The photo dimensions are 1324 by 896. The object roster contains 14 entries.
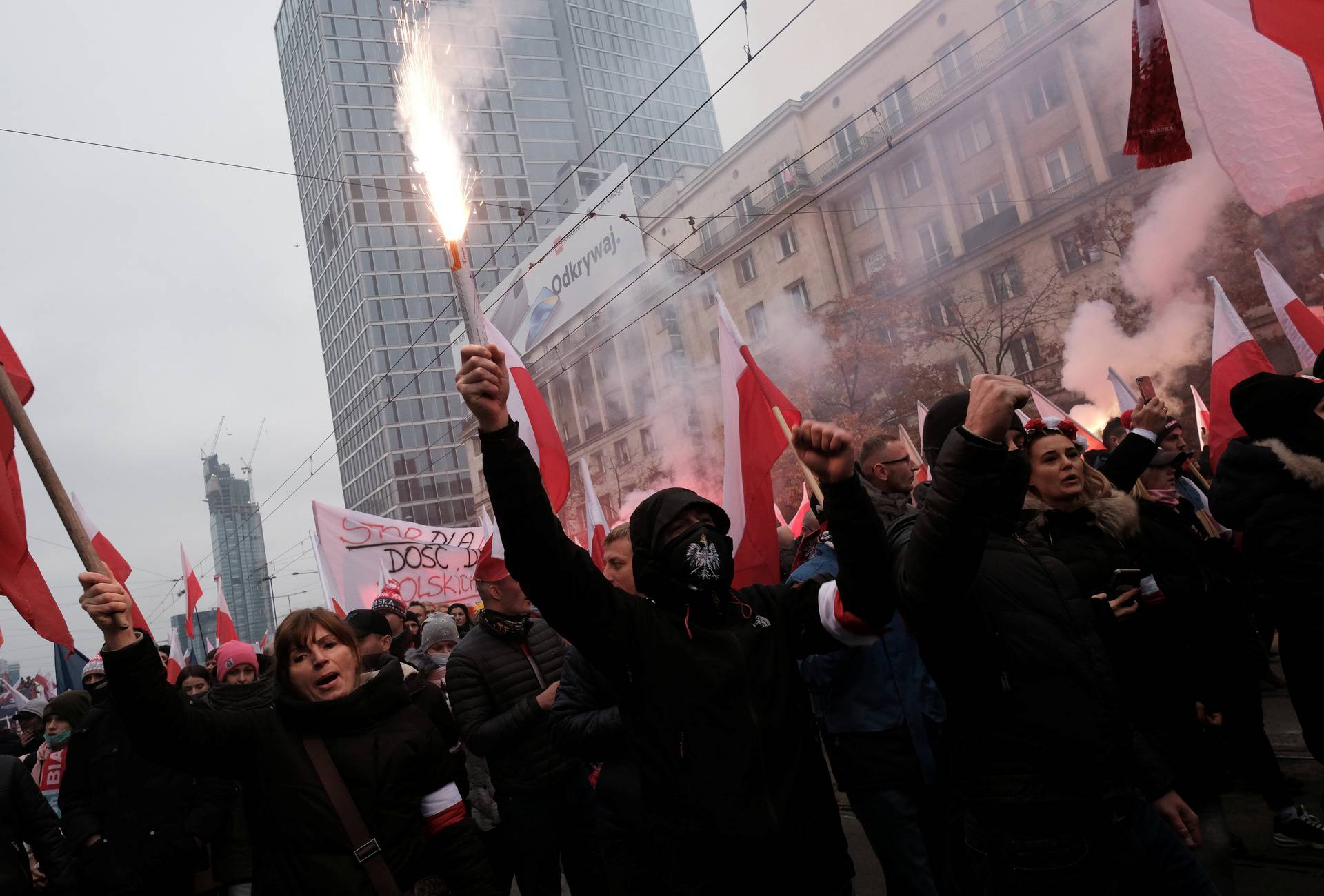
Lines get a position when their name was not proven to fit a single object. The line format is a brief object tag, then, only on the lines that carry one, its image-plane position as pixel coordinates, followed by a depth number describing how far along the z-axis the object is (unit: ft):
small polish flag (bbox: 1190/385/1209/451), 34.65
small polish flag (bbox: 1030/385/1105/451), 27.02
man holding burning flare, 6.48
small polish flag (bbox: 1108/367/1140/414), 29.04
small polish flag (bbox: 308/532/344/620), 40.09
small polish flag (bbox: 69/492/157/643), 26.17
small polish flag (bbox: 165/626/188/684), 30.71
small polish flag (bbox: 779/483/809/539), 25.55
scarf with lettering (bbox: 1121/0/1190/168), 15.97
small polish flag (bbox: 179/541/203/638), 40.88
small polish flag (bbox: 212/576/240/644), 37.91
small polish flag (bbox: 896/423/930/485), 29.67
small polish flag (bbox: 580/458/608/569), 31.65
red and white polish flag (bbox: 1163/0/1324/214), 13.08
